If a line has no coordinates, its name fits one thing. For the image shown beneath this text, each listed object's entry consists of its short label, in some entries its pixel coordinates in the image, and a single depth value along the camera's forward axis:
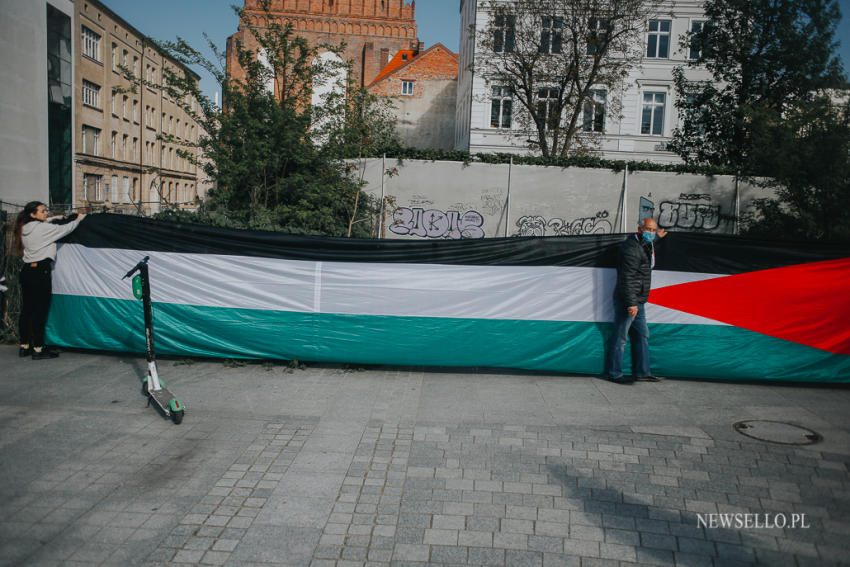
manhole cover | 5.54
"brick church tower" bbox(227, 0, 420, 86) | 67.06
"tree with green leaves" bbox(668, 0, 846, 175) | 20.03
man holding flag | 7.25
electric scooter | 5.75
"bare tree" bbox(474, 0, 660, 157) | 22.34
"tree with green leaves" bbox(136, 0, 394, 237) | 10.34
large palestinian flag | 7.55
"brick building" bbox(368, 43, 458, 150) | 51.81
